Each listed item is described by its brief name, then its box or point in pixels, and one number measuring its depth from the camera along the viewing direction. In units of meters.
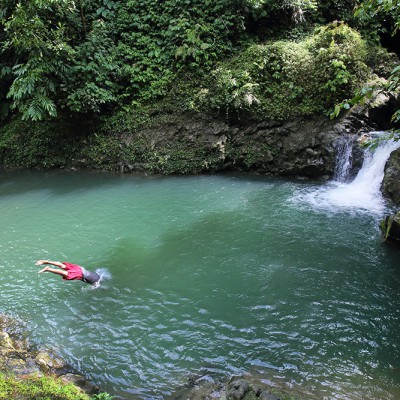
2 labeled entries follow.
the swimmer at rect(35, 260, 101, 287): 6.57
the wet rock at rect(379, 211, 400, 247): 7.81
